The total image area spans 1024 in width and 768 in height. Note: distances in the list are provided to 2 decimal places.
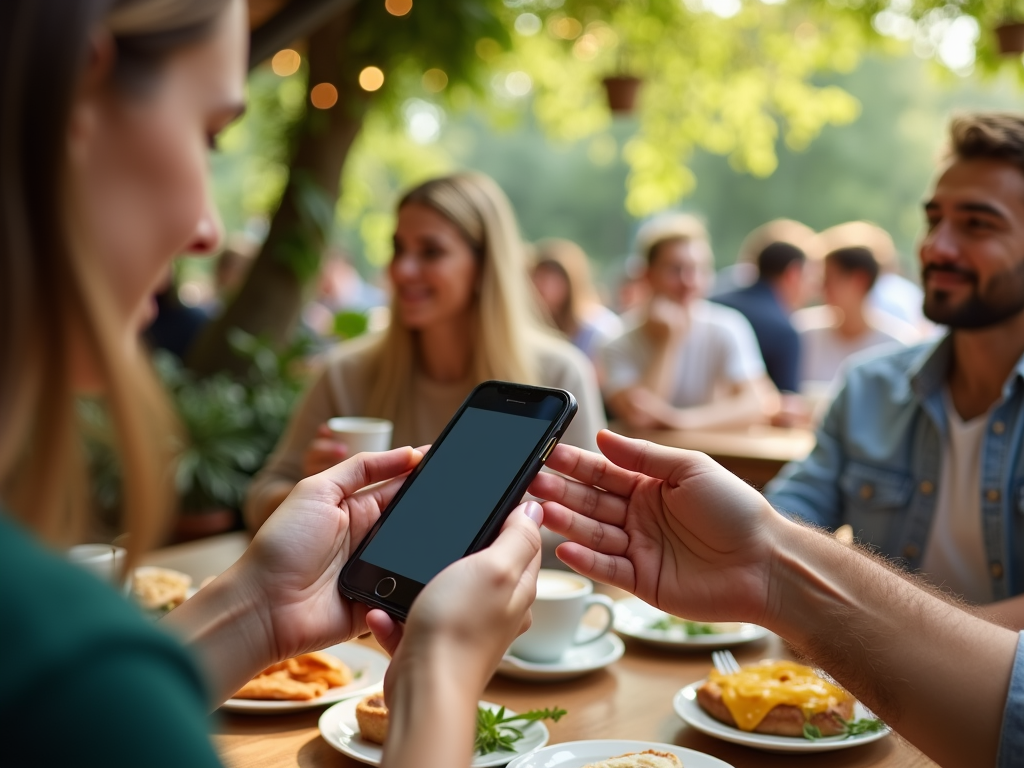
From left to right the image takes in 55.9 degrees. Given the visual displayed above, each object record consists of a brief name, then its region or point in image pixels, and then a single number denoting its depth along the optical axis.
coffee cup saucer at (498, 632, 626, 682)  1.55
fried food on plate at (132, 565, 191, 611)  1.75
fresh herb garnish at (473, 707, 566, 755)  1.27
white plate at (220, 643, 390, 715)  1.40
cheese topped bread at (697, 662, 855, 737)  1.34
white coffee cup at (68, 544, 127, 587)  1.71
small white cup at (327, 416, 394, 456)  1.97
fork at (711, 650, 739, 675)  1.51
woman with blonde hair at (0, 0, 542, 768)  0.54
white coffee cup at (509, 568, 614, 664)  1.57
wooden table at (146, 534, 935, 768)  1.31
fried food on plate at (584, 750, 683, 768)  1.17
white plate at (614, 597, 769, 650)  1.70
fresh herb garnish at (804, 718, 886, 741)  1.32
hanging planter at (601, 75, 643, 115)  5.31
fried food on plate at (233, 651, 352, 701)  1.42
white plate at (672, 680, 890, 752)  1.29
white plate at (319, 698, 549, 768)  1.23
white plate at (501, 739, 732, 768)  1.22
